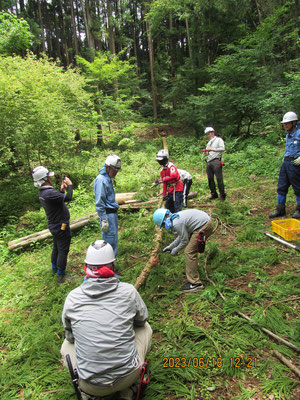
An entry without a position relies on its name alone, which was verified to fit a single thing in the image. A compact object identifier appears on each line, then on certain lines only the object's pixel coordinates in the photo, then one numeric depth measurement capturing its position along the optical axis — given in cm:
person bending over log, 372
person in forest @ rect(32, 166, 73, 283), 434
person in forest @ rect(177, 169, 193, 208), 649
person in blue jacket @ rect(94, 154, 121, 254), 448
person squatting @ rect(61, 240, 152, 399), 190
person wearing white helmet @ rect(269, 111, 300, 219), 500
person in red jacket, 559
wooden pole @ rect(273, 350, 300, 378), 234
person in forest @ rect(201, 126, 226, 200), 669
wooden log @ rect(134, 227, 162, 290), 414
